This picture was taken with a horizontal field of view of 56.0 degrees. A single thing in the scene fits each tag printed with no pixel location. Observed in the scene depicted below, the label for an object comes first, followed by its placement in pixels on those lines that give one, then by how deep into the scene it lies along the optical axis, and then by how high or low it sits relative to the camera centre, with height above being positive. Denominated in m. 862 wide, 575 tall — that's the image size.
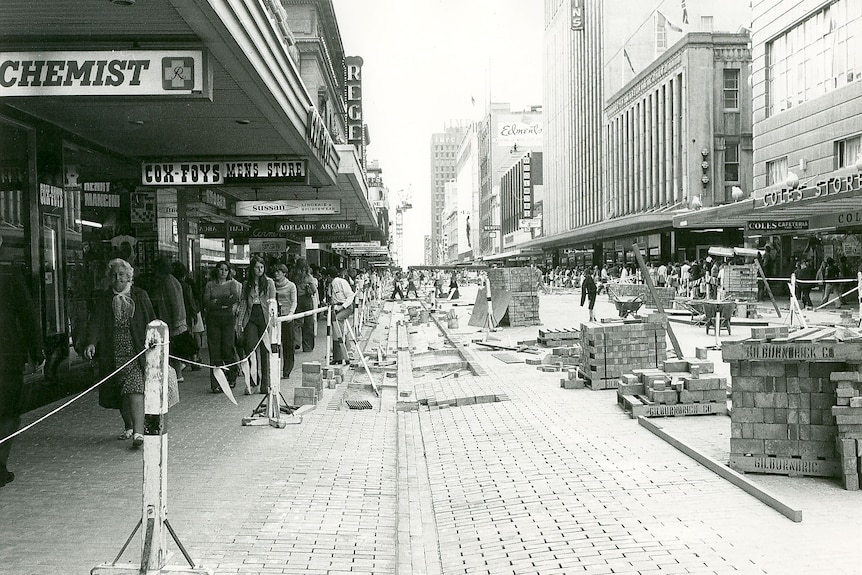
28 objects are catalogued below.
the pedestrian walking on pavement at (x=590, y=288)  25.30 -0.54
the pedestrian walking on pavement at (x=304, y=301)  16.67 -0.53
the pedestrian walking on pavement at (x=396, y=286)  50.28 -0.76
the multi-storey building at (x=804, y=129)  28.75 +5.54
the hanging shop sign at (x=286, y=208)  17.66 +1.50
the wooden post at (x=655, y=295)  10.82 -0.34
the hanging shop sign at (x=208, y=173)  12.37 +1.61
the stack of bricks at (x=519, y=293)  22.97 -0.60
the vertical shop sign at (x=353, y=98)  54.09 +12.12
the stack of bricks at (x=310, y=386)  10.12 -1.42
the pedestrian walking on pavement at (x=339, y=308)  13.38 -0.57
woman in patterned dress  7.23 -0.54
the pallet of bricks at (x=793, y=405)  5.84 -1.02
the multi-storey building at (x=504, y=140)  143.38 +23.65
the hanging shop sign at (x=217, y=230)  18.69 +1.17
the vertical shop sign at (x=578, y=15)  80.88 +25.78
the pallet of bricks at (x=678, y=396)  8.73 -1.38
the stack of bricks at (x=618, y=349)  11.06 -1.09
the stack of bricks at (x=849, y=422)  5.72 -1.10
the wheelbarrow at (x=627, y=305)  20.59 -0.89
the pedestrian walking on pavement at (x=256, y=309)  10.62 -0.44
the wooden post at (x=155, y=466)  4.00 -0.95
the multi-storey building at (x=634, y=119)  49.25 +11.35
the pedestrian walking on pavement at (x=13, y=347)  6.03 -0.51
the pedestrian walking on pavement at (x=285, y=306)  12.10 -0.46
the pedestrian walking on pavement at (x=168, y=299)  10.88 -0.29
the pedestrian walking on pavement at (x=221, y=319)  10.98 -0.58
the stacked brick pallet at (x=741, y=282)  28.69 -0.49
